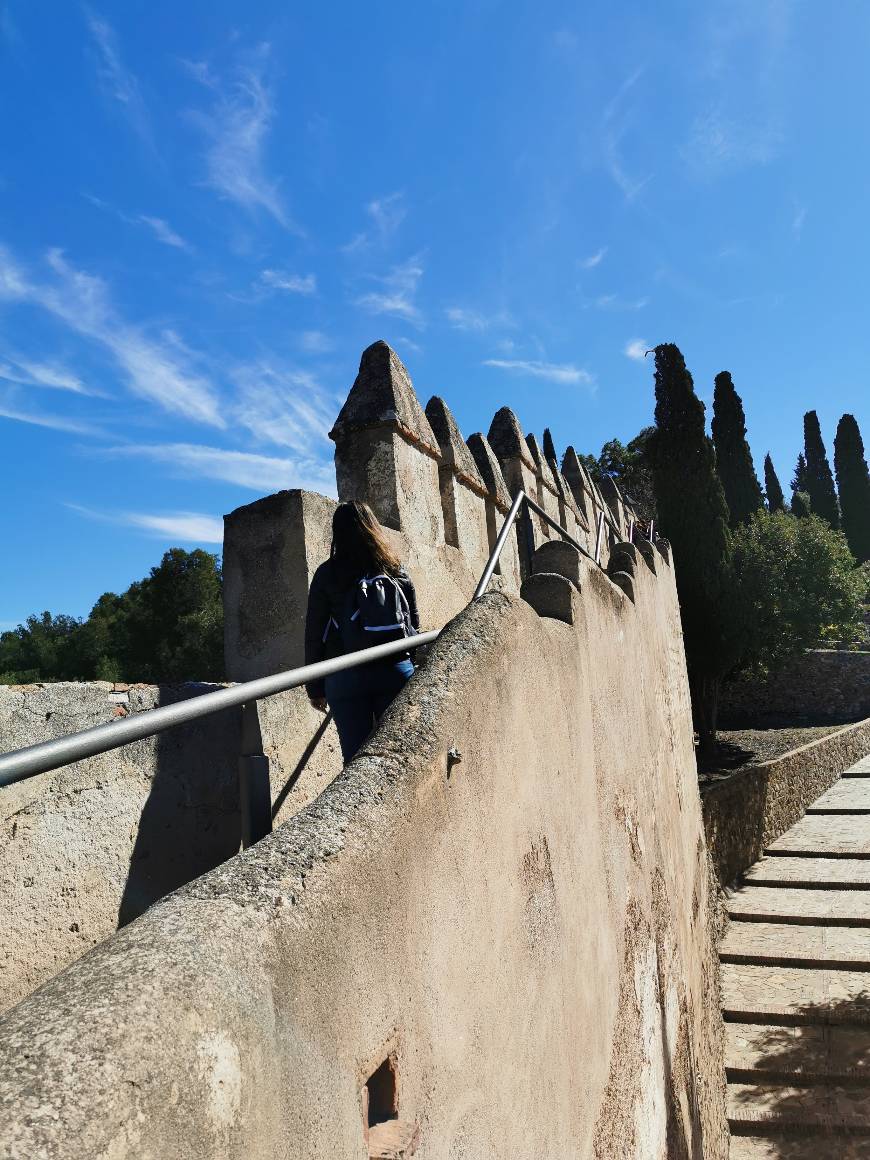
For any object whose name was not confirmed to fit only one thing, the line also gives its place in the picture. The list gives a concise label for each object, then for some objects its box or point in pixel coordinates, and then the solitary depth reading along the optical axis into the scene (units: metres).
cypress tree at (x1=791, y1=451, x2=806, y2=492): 57.06
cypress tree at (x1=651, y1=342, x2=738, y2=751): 21.00
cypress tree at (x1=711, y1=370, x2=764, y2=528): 30.45
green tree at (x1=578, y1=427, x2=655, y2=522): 32.25
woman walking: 2.71
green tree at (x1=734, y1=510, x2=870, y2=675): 21.00
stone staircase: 6.79
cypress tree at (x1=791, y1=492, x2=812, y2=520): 49.77
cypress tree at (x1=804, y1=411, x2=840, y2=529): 47.47
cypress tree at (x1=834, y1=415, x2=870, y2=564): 45.19
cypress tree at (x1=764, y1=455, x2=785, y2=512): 48.51
